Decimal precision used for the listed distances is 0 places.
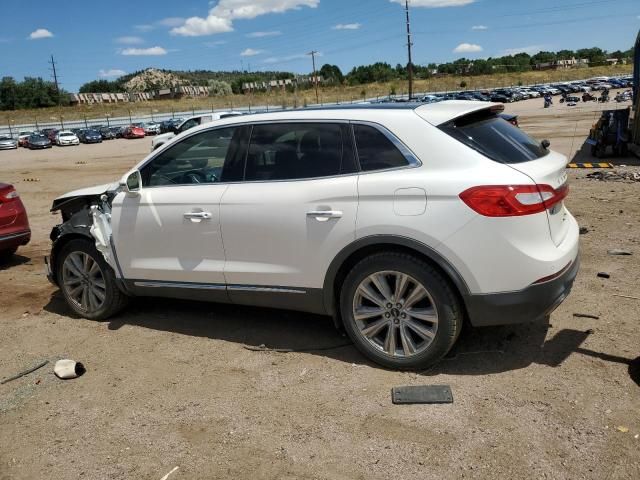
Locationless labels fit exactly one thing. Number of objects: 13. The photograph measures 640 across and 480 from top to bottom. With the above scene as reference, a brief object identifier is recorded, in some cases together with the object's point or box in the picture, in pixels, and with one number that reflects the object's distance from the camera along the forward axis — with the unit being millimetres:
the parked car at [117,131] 58156
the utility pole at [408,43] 73588
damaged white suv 3389
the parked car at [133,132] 56281
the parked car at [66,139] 50844
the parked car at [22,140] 50997
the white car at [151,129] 59603
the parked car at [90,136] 53406
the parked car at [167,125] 56731
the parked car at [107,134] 57406
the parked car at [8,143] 50750
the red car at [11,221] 7047
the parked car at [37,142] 48612
